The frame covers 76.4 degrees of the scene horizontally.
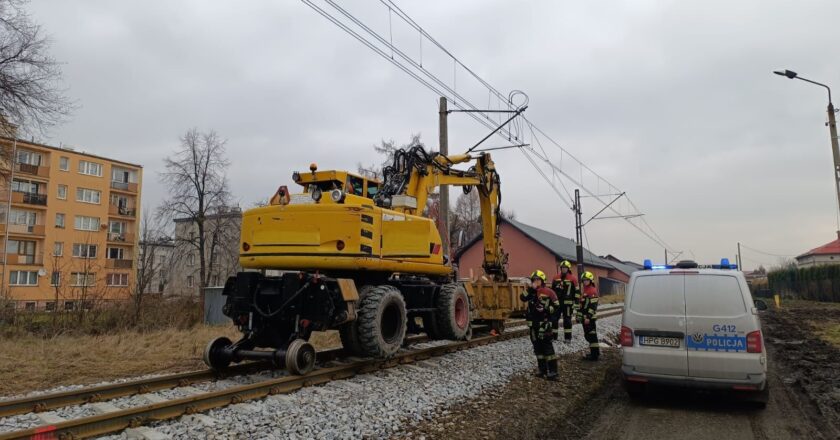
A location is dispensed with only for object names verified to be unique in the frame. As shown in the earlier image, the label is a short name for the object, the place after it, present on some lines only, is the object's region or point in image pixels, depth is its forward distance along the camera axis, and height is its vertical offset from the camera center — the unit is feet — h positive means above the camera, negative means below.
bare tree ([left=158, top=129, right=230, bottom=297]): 102.17 +16.47
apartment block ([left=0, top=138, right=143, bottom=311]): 141.18 +19.94
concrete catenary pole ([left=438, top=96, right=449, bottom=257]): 49.85 +13.50
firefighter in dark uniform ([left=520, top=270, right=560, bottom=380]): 27.73 -2.03
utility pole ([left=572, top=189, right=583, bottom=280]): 96.78 +10.40
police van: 20.80 -2.06
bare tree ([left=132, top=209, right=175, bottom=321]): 48.96 +0.31
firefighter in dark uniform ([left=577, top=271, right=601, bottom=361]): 34.01 -1.86
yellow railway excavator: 25.49 +0.73
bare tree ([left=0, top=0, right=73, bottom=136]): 49.21 +17.79
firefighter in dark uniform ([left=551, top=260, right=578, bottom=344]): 36.76 -0.45
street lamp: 48.01 +13.81
